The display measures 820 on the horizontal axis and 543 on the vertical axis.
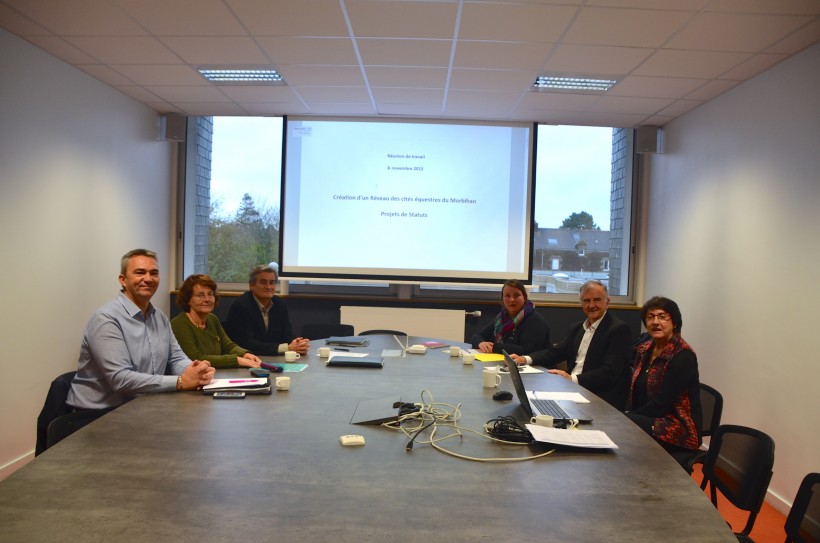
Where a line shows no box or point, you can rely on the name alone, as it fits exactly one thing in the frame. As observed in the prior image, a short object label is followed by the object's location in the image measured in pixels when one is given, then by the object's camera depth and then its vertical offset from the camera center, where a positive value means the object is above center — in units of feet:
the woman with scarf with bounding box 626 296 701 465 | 9.07 -1.98
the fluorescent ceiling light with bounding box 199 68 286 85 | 15.14 +4.63
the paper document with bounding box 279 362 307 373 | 10.71 -2.11
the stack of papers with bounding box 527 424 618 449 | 6.68 -2.05
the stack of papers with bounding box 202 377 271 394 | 8.80 -2.05
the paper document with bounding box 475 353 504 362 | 12.53 -2.08
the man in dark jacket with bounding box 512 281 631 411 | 11.88 -1.83
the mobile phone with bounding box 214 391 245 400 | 8.48 -2.09
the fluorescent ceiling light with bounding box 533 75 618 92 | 14.82 +4.68
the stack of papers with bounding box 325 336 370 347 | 13.99 -2.07
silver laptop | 7.70 -2.05
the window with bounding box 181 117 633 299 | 20.72 +1.89
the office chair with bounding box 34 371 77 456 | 8.03 -2.31
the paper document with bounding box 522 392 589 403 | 9.20 -2.11
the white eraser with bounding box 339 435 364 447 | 6.60 -2.09
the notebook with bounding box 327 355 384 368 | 11.26 -2.06
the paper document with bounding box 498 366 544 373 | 11.46 -2.12
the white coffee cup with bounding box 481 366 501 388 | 9.66 -1.91
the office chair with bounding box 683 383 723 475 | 9.98 -2.42
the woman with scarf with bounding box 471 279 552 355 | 14.48 -1.65
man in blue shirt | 8.52 -1.58
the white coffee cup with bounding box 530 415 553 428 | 7.39 -1.99
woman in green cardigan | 10.74 -1.46
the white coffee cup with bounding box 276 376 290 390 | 9.08 -2.01
